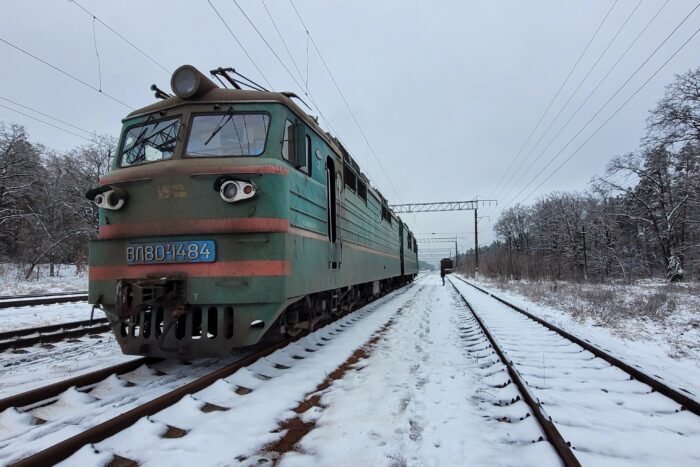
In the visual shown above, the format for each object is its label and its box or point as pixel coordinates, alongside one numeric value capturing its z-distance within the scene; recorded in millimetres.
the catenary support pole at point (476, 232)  42000
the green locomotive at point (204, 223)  4312
